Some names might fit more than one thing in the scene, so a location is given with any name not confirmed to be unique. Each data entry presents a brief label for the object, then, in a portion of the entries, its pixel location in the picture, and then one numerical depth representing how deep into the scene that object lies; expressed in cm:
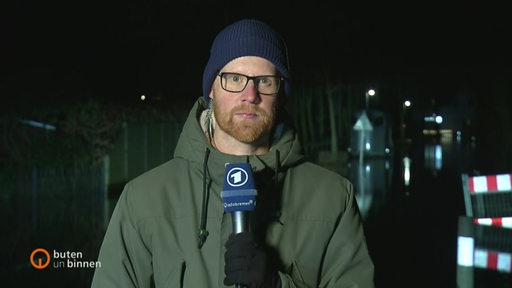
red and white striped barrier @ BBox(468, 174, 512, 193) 572
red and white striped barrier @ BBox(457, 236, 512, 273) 549
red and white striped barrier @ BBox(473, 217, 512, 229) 574
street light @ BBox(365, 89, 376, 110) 3706
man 248
